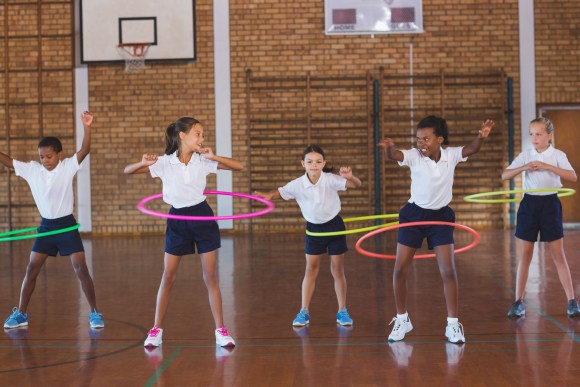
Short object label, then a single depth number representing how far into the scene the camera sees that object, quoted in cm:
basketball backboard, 1487
